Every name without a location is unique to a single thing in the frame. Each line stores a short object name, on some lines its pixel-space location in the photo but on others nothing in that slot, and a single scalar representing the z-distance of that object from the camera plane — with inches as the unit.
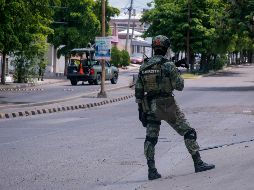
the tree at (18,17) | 1157.1
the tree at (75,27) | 2504.9
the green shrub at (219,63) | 3095.0
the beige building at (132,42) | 4407.0
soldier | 385.4
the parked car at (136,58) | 4222.4
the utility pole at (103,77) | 1287.8
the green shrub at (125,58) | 3425.0
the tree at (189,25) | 2645.2
